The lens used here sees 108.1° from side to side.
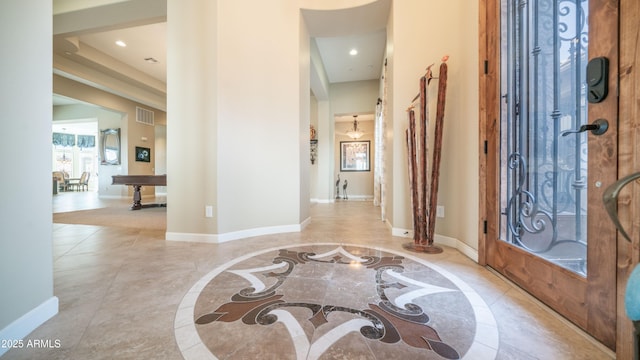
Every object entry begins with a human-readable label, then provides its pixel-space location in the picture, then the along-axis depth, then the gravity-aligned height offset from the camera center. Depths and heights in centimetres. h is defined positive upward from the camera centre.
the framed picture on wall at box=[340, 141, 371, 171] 830 +72
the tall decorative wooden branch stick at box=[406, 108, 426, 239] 240 +1
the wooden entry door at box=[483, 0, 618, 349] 99 +12
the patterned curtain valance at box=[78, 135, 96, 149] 1279 +195
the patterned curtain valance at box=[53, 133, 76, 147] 1188 +193
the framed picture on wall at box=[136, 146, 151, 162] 785 +76
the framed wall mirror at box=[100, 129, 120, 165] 766 +96
